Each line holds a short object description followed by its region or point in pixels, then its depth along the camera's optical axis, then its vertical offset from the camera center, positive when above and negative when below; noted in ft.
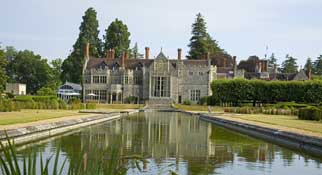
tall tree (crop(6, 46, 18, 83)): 302.86 +18.83
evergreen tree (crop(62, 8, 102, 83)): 258.12 +27.18
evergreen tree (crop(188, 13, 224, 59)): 306.25 +37.04
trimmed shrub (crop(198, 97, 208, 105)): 212.07 -1.63
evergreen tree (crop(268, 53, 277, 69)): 406.72 +32.26
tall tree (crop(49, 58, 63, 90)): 304.50 +15.83
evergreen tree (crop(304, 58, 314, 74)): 377.01 +27.69
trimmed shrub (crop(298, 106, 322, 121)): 108.17 -3.59
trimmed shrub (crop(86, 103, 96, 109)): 169.17 -3.33
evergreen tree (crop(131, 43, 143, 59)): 364.54 +35.61
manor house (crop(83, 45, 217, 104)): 238.89 +7.99
